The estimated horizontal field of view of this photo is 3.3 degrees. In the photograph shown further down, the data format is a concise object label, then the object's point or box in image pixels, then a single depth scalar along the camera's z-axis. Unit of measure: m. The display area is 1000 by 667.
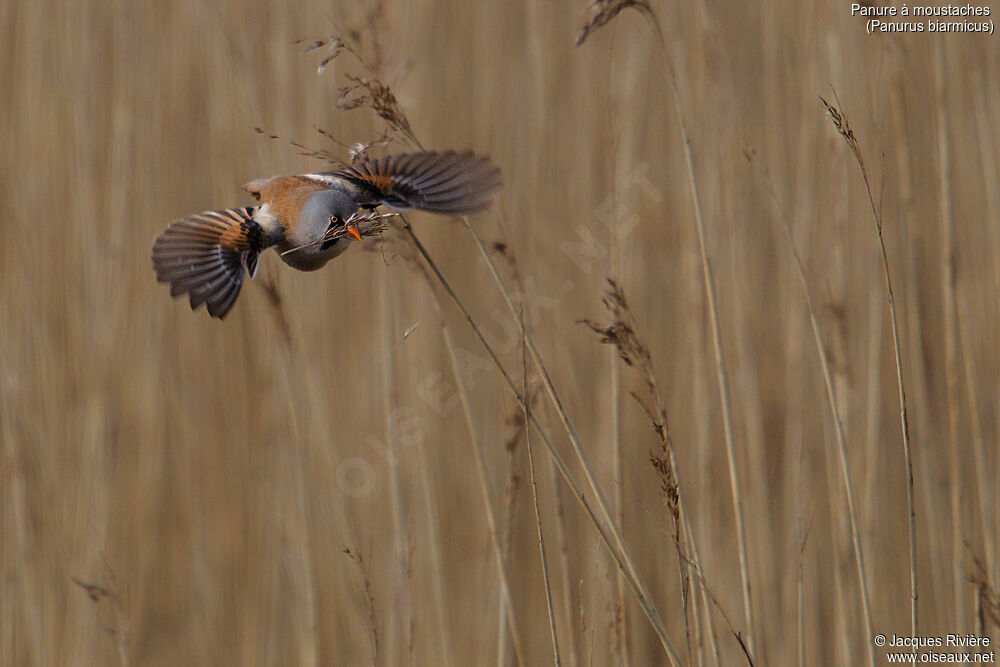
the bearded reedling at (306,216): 7.93
